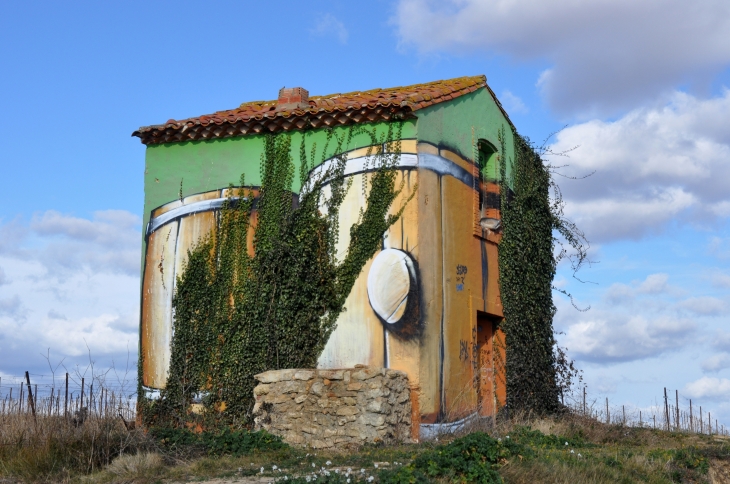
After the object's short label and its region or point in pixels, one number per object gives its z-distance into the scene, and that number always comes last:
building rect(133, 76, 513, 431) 13.20
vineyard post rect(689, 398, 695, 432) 19.69
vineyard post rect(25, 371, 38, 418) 11.46
